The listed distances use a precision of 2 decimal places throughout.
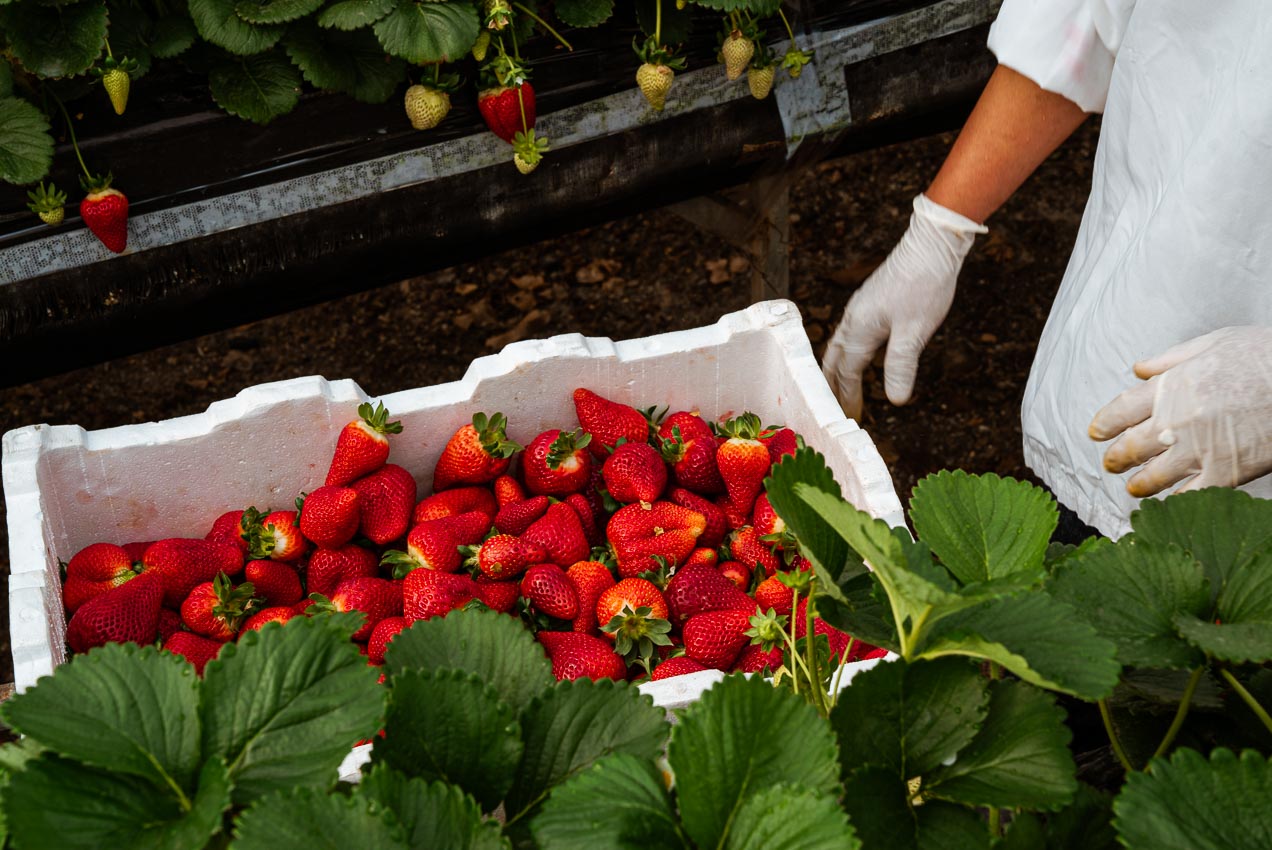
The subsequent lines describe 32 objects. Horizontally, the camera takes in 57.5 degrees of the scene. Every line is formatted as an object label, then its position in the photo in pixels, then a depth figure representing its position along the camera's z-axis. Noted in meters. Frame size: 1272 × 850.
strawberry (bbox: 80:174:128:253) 1.39
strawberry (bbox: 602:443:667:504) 1.25
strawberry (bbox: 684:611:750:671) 1.11
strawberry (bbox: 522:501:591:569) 1.22
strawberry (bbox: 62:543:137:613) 1.17
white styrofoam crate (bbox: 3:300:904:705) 1.19
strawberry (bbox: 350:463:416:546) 1.26
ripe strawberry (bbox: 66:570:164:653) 1.10
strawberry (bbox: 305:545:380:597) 1.22
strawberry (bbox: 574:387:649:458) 1.33
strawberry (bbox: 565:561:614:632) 1.18
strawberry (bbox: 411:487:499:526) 1.28
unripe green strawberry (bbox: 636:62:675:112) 1.54
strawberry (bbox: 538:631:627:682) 1.10
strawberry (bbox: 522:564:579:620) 1.17
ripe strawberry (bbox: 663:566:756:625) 1.15
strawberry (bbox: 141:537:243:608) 1.19
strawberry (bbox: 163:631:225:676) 1.10
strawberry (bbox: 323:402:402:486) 1.25
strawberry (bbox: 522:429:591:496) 1.28
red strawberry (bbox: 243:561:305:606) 1.21
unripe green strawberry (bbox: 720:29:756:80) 1.56
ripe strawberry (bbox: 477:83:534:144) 1.49
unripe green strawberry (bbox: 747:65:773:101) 1.60
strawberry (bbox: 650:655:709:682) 1.11
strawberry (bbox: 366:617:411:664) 1.11
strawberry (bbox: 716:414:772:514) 1.26
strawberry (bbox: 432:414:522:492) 1.29
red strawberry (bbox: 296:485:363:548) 1.22
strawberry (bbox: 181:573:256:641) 1.16
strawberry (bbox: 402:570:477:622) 1.14
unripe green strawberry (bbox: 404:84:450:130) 1.49
